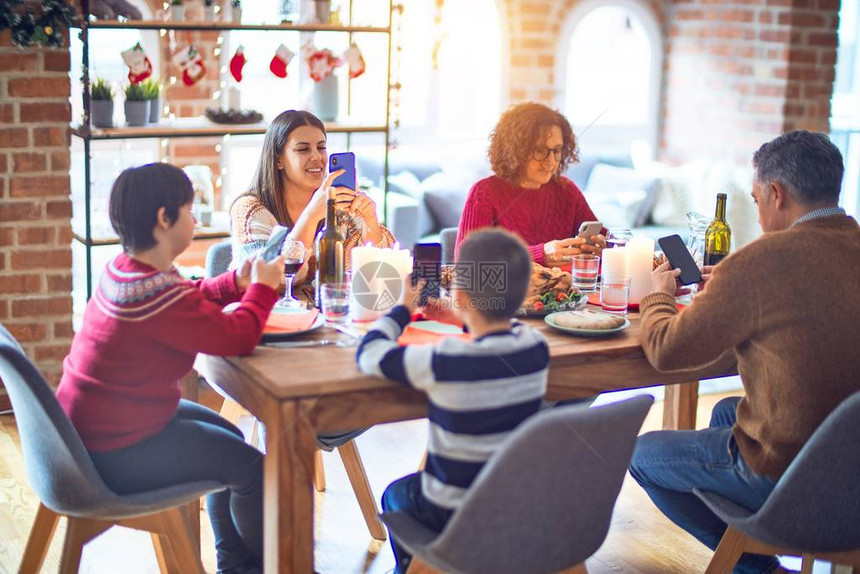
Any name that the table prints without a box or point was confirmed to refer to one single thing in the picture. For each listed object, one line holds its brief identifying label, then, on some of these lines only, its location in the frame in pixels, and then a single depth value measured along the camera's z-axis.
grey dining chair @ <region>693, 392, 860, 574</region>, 1.91
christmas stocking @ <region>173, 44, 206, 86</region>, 3.99
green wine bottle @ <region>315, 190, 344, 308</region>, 2.46
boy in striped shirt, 1.79
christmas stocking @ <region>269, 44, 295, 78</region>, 4.16
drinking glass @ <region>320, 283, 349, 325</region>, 2.34
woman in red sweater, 3.23
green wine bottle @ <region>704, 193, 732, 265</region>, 2.77
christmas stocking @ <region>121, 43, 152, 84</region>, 3.78
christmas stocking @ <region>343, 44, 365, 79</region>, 4.30
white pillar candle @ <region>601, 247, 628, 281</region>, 2.53
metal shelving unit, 3.71
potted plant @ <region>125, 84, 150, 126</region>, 3.89
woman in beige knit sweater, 2.86
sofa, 5.34
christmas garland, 3.45
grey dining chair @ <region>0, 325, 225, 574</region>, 1.95
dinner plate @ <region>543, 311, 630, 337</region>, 2.26
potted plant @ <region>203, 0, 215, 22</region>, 4.04
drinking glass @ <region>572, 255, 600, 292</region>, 2.64
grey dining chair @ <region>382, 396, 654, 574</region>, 1.69
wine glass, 2.41
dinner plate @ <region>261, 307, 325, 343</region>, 2.19
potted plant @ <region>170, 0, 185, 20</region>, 3.99
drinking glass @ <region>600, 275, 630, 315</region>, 2.50
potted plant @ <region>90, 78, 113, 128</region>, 3.79
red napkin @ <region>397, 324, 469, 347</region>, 2.17
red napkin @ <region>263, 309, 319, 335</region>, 2.24
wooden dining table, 1.90
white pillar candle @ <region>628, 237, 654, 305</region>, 2.55
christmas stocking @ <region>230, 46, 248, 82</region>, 4.11
